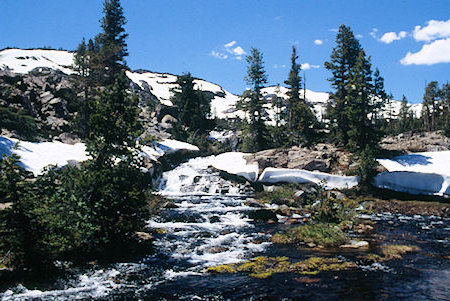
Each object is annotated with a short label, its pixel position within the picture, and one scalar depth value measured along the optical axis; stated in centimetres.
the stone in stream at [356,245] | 1426
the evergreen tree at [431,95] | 6738
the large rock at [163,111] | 5666
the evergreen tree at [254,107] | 4456
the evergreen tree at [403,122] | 8112
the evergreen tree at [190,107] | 5503
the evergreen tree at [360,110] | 3566
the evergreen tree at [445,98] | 7219
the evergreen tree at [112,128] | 1373
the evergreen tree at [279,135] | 4628
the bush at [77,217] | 1038
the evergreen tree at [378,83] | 5718
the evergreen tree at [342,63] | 4232
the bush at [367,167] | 2906
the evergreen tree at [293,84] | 5394
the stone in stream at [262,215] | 2058
